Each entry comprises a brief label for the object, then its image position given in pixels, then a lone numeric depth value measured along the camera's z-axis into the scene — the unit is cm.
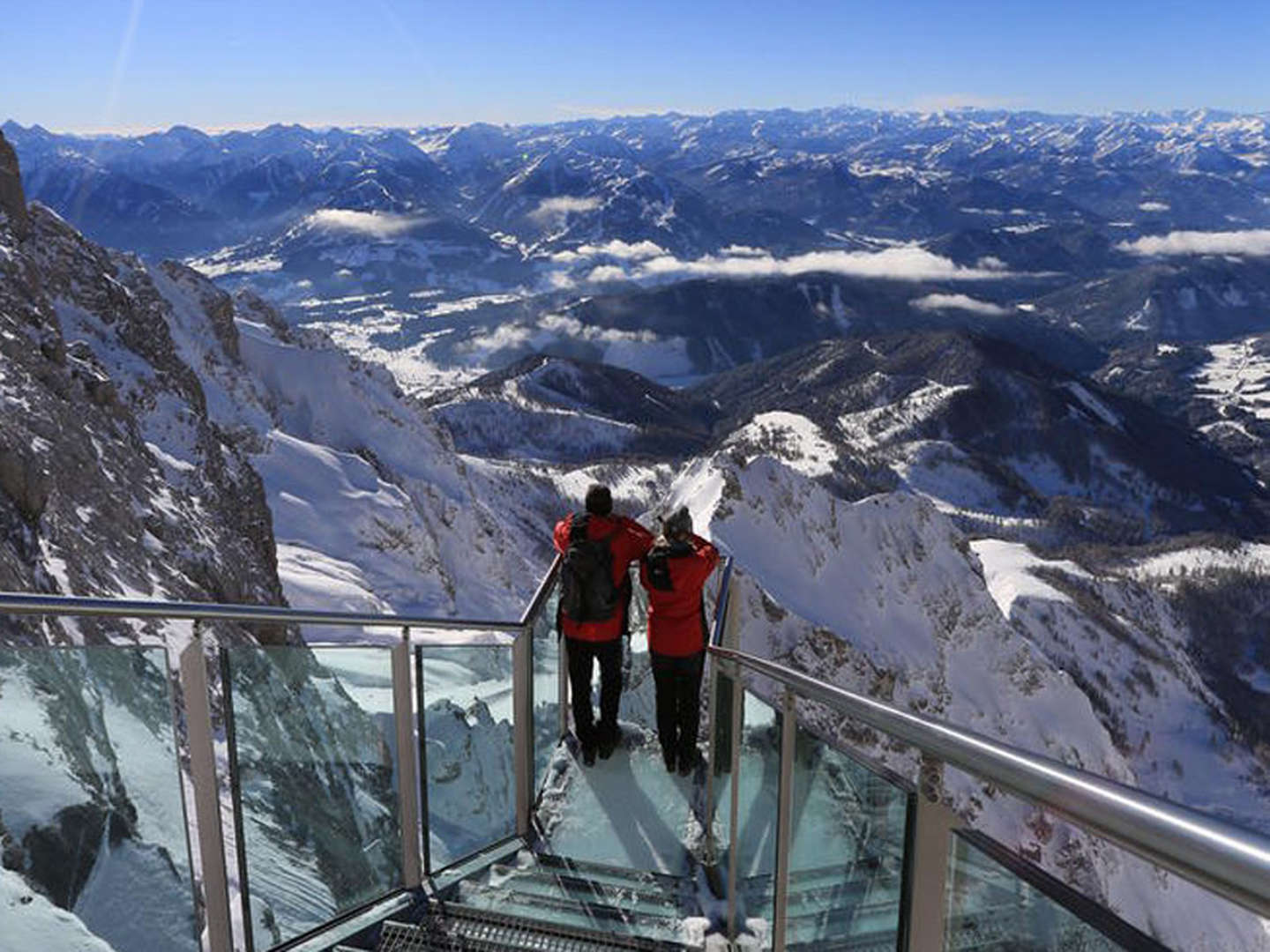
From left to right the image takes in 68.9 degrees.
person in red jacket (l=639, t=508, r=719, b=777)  687
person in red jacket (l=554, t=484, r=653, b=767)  715
